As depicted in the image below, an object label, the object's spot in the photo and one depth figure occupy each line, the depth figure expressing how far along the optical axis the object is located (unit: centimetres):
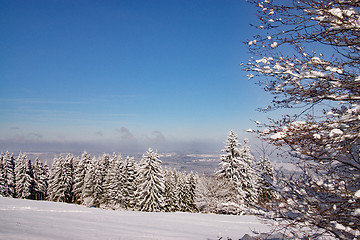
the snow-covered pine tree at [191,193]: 4328
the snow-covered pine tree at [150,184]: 3186
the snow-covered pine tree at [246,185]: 2712
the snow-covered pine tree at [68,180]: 4338
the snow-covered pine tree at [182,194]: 4272
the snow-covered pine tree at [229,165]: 2684
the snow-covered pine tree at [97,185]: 3971
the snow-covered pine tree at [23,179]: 4466
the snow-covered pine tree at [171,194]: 4081
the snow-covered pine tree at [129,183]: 3675
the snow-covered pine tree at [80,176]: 4238
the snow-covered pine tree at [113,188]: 3641
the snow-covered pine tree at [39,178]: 4934
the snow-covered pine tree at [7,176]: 4272
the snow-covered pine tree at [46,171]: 5319
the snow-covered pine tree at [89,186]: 3975
